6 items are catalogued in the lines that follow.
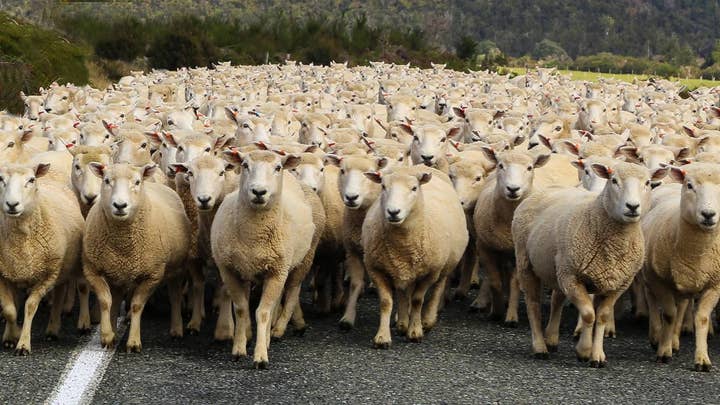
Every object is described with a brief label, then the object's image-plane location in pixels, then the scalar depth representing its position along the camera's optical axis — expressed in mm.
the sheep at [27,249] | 19031
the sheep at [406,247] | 20078
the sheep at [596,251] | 18312
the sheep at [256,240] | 18766
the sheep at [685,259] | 18422
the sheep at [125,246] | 19203
